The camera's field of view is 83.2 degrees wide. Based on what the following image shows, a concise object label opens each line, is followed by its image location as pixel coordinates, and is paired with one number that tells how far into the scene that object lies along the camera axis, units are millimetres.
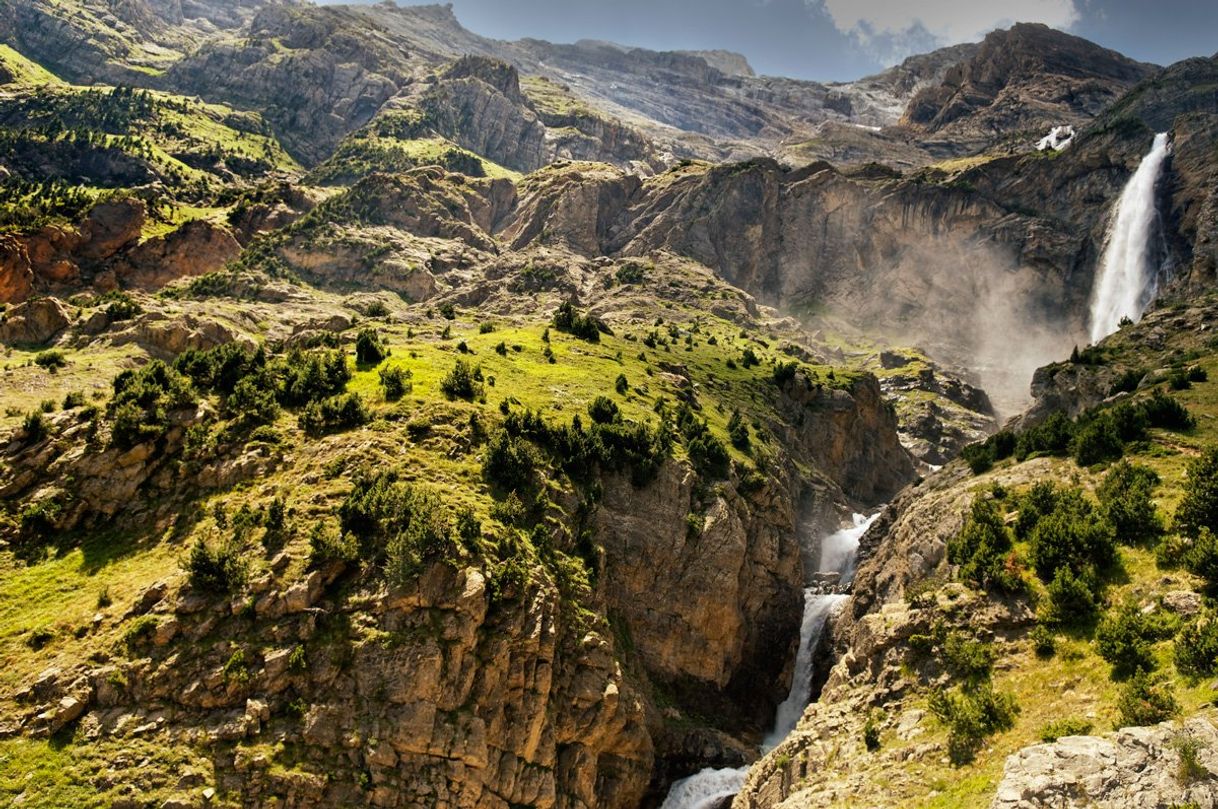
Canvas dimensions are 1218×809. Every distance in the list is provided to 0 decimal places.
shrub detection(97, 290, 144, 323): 86625
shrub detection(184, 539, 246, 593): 36875
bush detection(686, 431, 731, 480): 65938
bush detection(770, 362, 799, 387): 107312
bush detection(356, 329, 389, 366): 63375
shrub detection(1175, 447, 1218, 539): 31938
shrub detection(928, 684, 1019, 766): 28859
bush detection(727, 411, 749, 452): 76250
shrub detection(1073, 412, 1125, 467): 44281
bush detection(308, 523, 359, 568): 39375
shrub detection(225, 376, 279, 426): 49500
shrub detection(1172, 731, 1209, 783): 20016
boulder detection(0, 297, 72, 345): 85375
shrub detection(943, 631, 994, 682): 32844
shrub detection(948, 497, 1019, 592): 36562
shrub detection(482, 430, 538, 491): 49938
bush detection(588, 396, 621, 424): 64938
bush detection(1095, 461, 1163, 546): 34250
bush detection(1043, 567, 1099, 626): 31984
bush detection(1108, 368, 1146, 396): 60750
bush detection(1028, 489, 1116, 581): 34156
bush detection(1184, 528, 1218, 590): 29188
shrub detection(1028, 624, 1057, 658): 31453
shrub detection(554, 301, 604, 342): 103125
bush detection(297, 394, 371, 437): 50062
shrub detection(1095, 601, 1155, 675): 27375
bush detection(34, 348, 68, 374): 65225
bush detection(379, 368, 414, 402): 54719
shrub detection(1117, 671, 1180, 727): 23688
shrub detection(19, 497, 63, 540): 39750
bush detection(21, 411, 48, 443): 43844
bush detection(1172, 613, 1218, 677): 24750
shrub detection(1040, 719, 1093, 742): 25969
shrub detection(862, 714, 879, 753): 33531
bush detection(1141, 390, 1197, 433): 44938
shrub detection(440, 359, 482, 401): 57656
